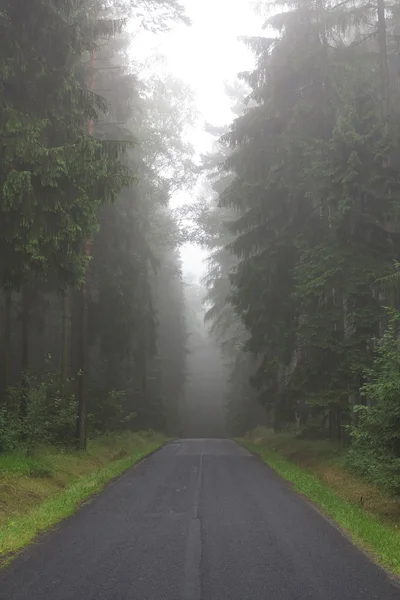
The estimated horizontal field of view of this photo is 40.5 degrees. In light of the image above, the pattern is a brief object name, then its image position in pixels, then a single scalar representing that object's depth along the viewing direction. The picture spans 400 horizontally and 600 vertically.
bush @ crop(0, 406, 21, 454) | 13.38
